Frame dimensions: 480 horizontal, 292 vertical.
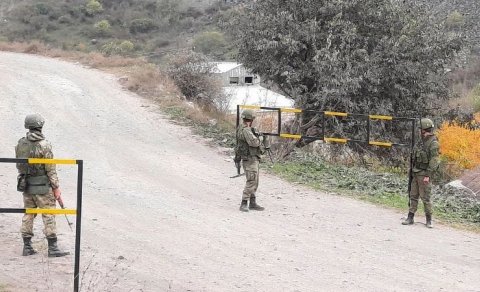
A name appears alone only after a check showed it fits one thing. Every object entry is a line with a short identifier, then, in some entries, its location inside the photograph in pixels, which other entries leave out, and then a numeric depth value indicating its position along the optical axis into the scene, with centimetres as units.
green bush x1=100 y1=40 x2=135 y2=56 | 3487
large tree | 1844
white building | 3209
